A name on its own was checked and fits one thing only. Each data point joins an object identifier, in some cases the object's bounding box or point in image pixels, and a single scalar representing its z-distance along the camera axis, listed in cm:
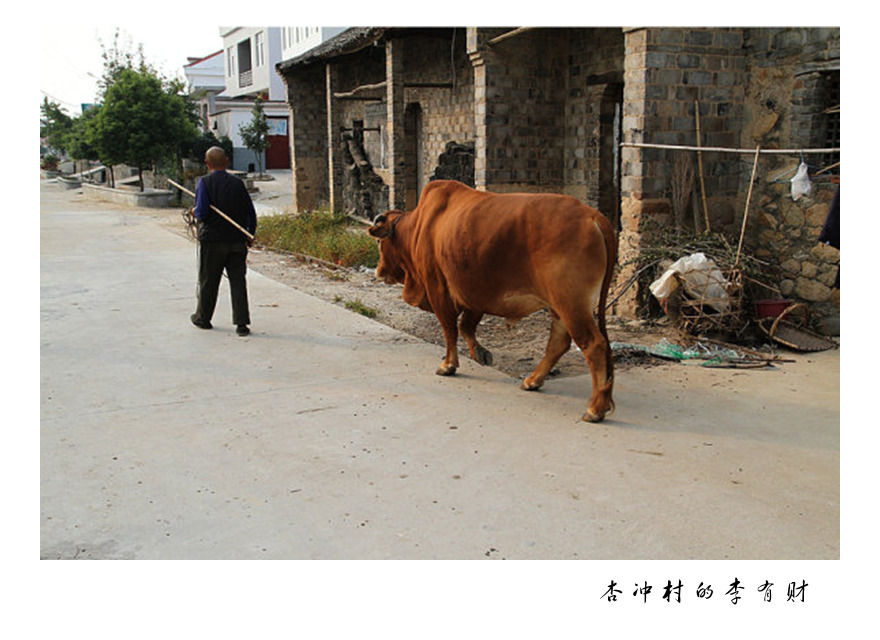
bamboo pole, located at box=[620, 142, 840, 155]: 646
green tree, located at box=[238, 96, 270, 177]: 3400
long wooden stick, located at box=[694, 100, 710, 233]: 786
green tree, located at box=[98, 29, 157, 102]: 3331
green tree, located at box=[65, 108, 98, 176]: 2780
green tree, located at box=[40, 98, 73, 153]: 4009
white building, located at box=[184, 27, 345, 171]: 3616
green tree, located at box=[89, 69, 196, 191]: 2433
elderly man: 727
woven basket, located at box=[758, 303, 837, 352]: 672
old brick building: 759
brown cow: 490
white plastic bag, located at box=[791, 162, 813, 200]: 694
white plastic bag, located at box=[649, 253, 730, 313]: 696
